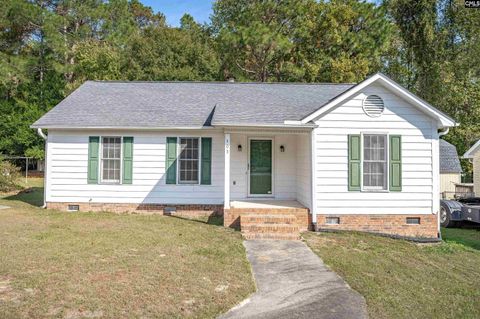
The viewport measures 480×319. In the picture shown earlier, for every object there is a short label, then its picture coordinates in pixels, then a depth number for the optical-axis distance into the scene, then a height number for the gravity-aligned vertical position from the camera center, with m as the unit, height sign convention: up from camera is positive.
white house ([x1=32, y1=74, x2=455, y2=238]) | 9.54 +0.57
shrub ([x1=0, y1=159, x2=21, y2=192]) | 16.94 -0.30
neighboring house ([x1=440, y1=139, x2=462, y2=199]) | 19.91 +0.08
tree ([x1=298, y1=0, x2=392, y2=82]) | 26.41 +10.34
